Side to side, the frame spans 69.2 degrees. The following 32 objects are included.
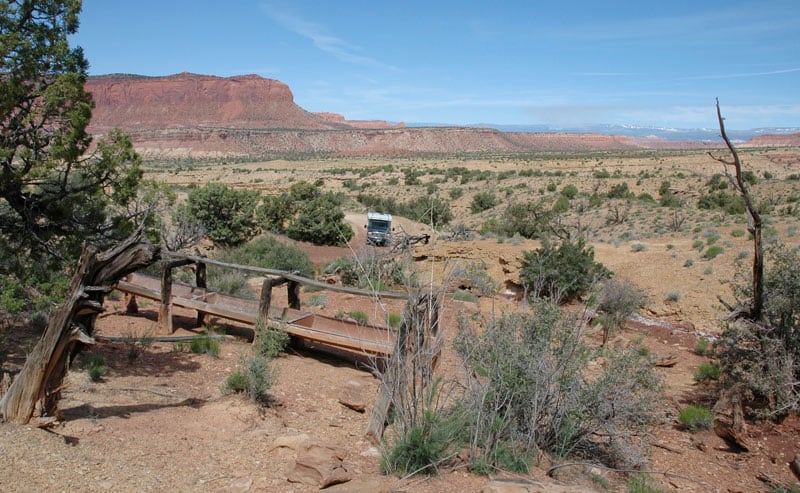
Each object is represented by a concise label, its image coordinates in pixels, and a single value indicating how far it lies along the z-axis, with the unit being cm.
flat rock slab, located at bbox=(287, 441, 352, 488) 502
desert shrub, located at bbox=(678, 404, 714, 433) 770
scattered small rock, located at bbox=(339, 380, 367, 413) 740
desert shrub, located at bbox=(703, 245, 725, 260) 1698
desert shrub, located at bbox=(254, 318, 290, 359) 835
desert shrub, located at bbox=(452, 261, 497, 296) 1129
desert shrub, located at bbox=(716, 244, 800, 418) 771
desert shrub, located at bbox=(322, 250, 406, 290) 1414
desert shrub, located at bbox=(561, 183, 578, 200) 3575
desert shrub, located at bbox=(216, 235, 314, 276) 1759
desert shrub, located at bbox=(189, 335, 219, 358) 882
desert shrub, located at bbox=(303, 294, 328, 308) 1303
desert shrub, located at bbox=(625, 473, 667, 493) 536
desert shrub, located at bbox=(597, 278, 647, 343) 1329
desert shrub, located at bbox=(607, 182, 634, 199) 3462
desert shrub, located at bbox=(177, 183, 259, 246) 2445
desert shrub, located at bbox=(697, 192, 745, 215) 2606
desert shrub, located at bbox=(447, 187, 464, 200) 4165
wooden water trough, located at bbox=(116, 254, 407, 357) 845
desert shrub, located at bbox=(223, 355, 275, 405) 688
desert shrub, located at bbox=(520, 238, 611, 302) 1541
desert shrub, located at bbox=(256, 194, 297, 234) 2808
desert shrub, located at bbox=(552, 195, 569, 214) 3132
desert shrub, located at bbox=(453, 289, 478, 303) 1392
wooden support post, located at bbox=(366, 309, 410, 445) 537
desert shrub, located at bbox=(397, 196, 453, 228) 3226
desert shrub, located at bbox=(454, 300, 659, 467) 559
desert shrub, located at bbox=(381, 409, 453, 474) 508
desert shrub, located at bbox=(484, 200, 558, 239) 2653
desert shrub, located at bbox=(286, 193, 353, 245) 2659
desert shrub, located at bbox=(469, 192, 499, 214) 3694
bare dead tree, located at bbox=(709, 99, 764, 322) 765
